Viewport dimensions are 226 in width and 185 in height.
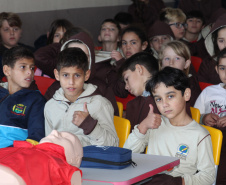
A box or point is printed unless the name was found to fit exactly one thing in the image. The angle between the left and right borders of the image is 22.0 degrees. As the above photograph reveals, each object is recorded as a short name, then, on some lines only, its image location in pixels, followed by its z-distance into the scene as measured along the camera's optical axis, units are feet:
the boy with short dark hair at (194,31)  27.91
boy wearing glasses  28.67
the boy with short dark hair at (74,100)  14.09
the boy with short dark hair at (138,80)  15.42
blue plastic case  9.71
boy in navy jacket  14.74
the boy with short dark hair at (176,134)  11.73
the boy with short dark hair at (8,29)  24.33
